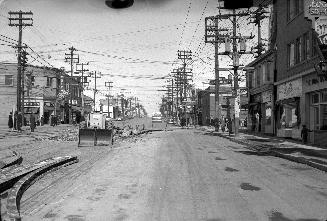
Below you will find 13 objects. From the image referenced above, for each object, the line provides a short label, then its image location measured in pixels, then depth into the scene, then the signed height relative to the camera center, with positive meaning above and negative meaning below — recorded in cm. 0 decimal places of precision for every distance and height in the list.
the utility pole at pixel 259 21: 3887 +1014
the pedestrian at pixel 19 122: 4039 -25
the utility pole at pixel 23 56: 4366 +701
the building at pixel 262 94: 3616 +268
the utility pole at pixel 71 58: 6768 +1078
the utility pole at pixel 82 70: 7812 +978
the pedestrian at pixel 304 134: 2488 -85
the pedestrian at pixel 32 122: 4028 -24
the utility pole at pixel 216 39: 4272 +912
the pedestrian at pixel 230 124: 3850 -42
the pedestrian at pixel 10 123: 4602 -40
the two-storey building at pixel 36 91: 6056 +454
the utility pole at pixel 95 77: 8641 +944
